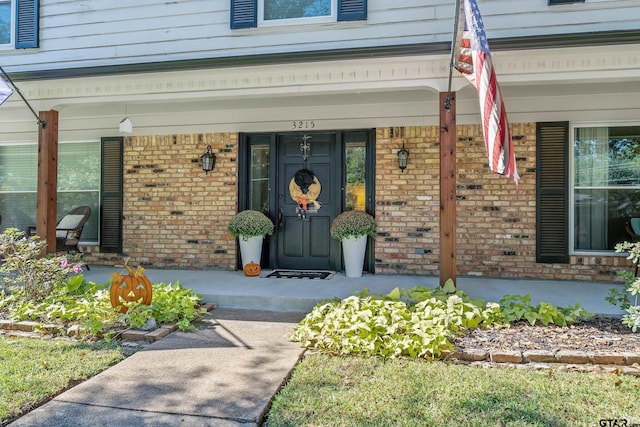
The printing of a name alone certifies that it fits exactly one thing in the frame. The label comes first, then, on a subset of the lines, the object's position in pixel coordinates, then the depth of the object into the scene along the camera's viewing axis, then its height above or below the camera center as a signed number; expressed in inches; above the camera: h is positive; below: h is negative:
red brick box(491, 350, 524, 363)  121.6 -38.6
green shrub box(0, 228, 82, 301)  168.4 -21.2
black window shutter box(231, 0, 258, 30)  225.1 +105.0
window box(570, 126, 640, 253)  221.0 +18.2
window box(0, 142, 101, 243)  276.4 +20.5
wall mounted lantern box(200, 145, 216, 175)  255.9 +32.2
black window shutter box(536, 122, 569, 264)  222.8 +12.8
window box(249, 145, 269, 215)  258.8 +22.3
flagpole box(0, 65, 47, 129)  203.5 +53.3
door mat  227.9 -31.1
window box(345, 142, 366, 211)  246.5 +23.6
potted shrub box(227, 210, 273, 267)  235.8 -8.0
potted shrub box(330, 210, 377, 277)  226.2 -9.0
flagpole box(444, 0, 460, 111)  145.2 +59.0
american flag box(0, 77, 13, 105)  193.6 +54.8
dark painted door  249.3 +6.4
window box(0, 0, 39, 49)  251.0 +110.0
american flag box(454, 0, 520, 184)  132.9 +35.4
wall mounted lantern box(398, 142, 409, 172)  233.1 +32.6
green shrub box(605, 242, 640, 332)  123.2 -21.1
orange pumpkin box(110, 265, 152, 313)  158.9 -27.1
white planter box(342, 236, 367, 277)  227.6 -19.2
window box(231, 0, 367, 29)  220.7 +105.5
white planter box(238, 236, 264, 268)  238.1 -17.6
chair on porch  245.9 -8.1
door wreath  251.1 +16.1
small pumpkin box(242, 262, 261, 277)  232.5 -28.6
